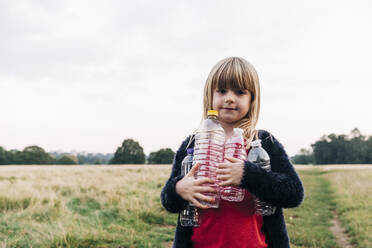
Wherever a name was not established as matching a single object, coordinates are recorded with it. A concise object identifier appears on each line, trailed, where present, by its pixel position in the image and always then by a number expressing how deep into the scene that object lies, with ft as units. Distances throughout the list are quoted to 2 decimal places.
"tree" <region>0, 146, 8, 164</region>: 211.96
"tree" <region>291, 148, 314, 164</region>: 317.75
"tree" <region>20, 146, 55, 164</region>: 223.71
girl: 5.15
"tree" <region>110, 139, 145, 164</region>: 225.15
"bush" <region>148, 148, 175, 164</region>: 212.64
